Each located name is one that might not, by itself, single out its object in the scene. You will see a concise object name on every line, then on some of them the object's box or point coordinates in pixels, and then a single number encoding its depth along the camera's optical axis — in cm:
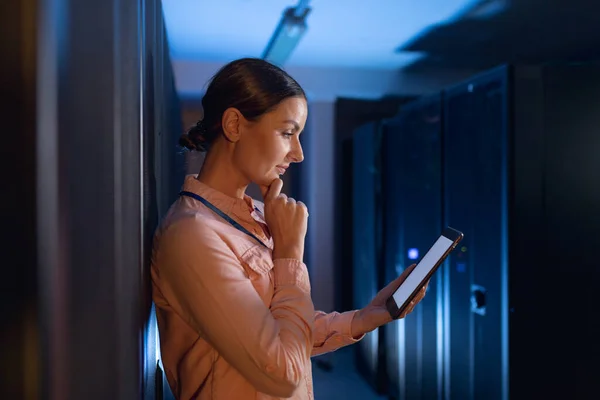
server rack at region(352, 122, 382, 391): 355
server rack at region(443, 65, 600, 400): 191
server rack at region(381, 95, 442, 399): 267
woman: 85
